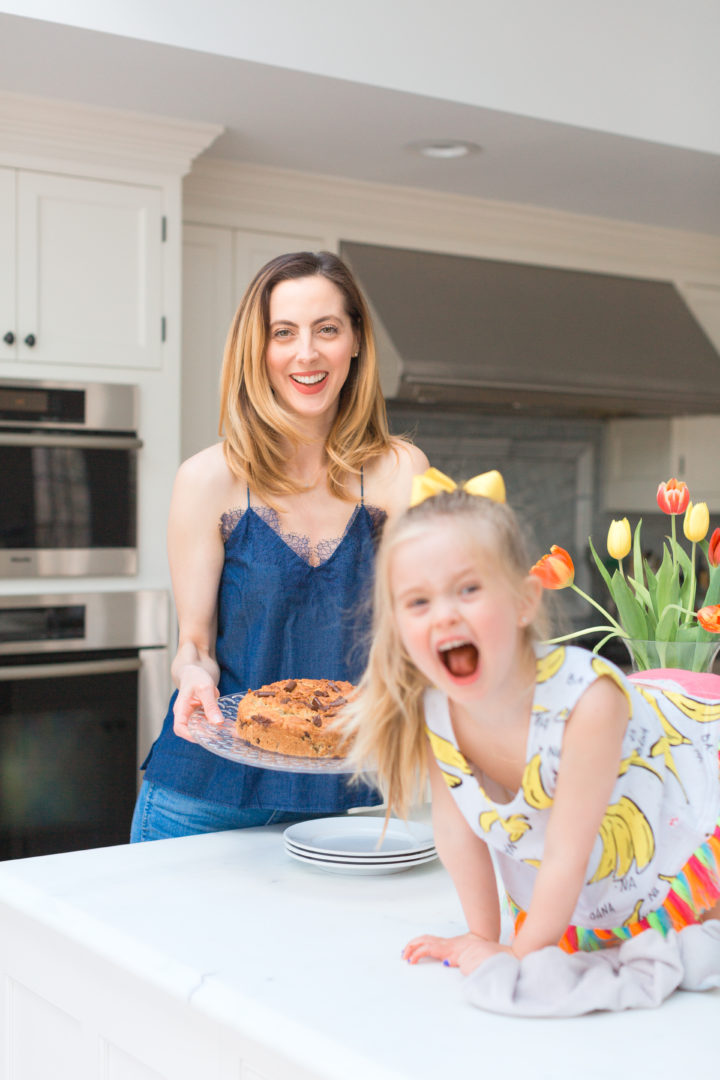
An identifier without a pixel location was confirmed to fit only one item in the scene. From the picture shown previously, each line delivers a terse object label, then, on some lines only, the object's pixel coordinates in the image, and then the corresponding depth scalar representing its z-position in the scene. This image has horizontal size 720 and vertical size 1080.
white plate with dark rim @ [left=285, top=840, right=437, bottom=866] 1.04
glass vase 1.11
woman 1.29
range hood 3.32
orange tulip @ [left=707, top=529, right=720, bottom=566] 1.15
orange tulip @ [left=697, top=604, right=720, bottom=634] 1.05
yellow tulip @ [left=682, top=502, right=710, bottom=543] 1.18
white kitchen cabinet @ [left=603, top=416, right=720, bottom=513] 4.17
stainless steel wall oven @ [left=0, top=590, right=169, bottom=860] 2.70
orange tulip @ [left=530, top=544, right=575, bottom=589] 1.03
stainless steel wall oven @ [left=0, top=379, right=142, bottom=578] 2.69
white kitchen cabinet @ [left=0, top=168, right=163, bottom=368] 2.70
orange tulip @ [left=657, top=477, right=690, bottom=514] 1.19
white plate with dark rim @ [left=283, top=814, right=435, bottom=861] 1.06
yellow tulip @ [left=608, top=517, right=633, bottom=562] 1.22
